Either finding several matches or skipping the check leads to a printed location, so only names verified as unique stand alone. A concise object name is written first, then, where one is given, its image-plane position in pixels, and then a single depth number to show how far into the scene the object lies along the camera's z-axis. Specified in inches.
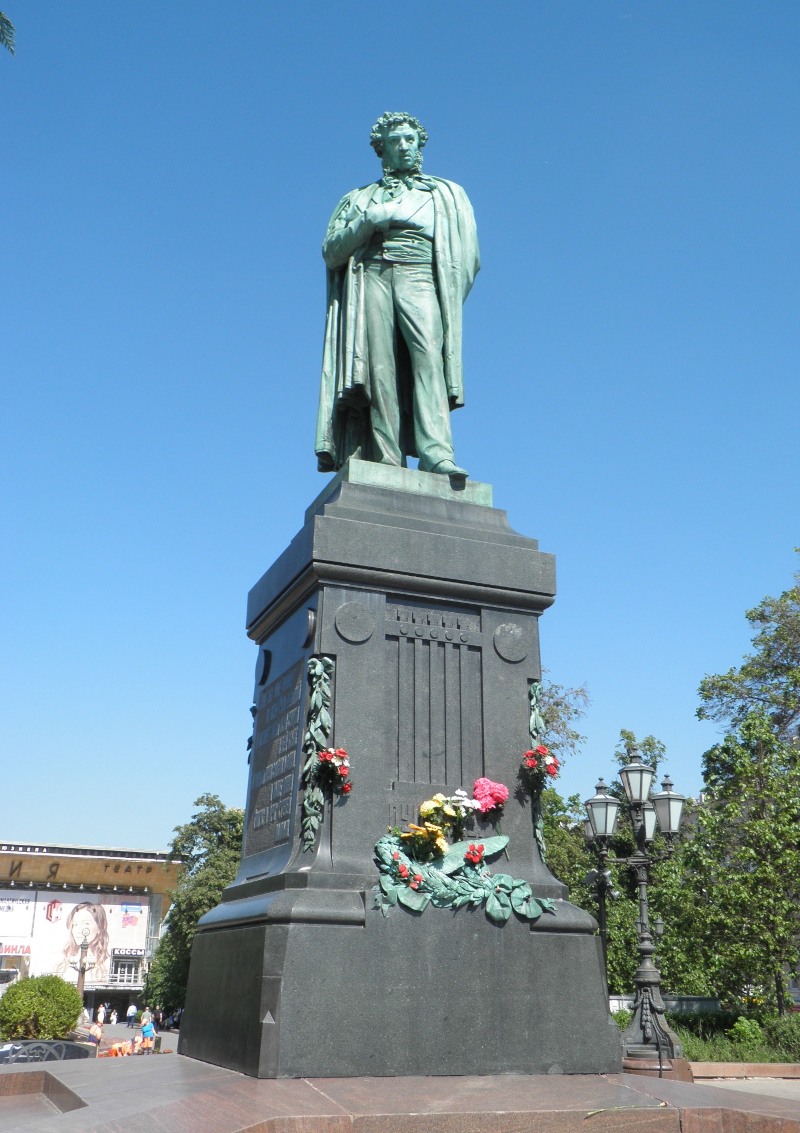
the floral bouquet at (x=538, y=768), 272.8
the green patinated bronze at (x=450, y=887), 241.6
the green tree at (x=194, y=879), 1632.6
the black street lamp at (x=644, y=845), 587.2
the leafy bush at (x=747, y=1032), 774.5
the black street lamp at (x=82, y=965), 1811.0
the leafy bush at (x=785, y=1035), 757.4
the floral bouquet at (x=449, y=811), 256.1
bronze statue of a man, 332.8
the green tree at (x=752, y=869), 862.5
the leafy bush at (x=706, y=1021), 868.6
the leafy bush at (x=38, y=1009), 831.7
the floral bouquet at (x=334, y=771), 253.4
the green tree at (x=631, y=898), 911.0
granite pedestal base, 227.0
